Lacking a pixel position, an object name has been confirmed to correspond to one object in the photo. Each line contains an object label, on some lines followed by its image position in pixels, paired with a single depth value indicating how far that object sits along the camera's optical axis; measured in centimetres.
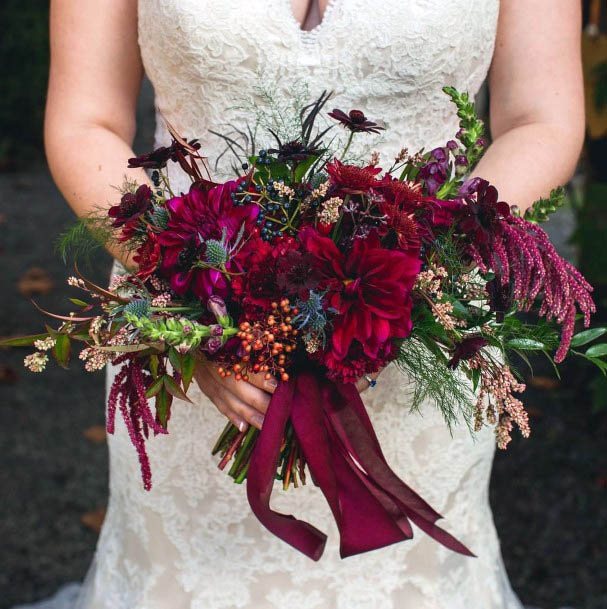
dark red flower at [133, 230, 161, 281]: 126
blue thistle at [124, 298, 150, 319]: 120
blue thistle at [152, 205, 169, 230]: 132
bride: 171
